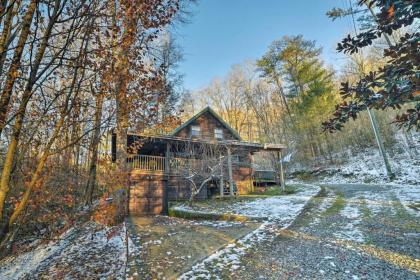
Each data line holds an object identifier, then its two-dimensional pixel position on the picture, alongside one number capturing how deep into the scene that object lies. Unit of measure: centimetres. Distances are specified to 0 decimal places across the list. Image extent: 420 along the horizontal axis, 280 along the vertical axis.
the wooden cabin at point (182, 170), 1220
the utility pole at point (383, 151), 1436
